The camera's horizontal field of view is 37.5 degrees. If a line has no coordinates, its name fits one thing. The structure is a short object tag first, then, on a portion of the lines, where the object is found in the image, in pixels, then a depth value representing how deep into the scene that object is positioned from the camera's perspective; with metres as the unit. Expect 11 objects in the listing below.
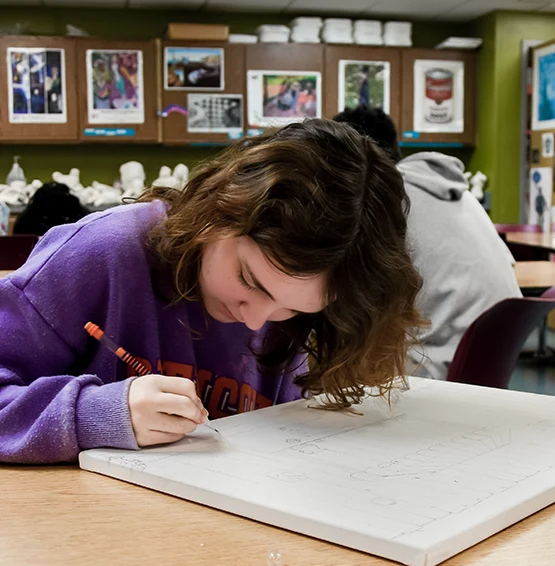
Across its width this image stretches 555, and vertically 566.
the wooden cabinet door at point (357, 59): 6.16
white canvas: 0.65
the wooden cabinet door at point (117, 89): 5.82
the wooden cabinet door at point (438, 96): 6.31
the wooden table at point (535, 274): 2.73
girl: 0.88
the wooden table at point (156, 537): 0.62
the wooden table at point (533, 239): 4.22
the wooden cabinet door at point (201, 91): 5.92
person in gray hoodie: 2.16
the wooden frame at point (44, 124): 5.73
